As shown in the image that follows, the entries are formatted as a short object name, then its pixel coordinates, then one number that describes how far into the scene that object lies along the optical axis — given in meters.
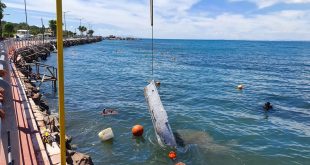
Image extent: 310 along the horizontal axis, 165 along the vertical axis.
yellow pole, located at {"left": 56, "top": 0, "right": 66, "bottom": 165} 4.23
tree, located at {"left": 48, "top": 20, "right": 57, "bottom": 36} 94.27
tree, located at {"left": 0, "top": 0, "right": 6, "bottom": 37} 50.26
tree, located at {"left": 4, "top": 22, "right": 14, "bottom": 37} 64.90
